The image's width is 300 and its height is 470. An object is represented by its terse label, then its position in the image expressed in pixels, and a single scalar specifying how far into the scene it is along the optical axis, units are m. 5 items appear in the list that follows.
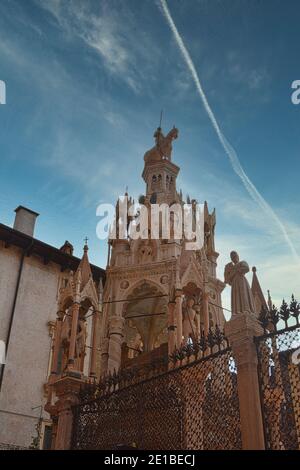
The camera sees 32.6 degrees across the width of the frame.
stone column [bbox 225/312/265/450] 7.72
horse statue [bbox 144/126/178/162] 23.09
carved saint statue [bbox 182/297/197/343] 16.83
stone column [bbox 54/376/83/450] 11.63
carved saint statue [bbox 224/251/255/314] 9.03
